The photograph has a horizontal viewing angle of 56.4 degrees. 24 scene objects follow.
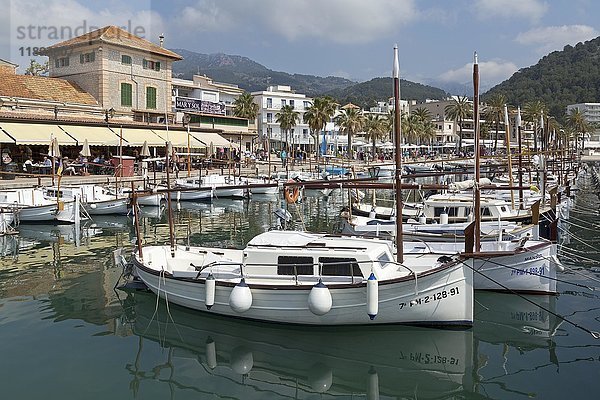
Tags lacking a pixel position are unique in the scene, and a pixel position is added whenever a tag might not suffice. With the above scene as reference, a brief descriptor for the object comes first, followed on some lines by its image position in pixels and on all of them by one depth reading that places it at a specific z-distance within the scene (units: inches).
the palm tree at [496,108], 3909.9
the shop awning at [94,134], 2001.7
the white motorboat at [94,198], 1536.7
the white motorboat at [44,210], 1438.2
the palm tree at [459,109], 4232.3
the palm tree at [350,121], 3604.8
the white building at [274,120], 3998.5
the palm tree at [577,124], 4909.0
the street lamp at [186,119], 2607.3
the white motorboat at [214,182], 1988.8
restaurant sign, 2716.5
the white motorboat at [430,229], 893.2
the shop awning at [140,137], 2153.1
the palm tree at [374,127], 3914.9
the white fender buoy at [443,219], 1021.8
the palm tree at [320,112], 3157.0
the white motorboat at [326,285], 601.0
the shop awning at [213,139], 2513.0
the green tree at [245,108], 3255.4
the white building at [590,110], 7603.4
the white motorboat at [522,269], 740.0
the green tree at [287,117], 3376.0
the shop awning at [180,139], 2336.4
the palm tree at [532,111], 3907.5
